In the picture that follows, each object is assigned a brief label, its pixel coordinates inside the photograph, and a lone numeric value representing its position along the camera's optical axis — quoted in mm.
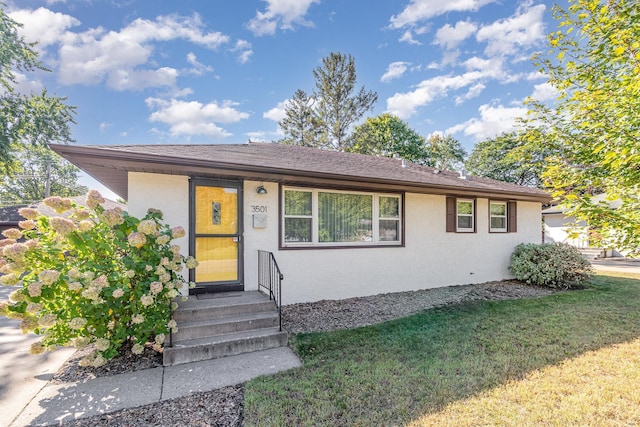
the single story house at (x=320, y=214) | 5133
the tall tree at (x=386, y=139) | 23172
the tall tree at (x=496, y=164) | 27719
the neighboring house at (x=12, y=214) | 14403
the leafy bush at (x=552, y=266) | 8430
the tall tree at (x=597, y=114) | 3021
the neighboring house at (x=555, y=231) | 17250
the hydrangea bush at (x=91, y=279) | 3277
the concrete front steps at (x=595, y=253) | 16734
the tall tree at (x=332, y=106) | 22922
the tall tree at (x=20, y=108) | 13320
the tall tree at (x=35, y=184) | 28969
